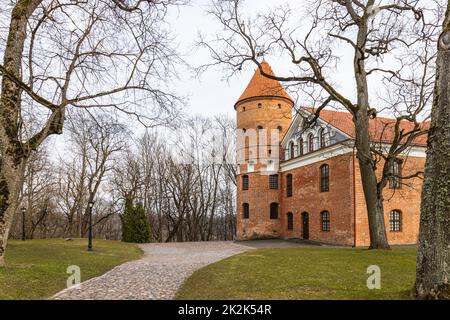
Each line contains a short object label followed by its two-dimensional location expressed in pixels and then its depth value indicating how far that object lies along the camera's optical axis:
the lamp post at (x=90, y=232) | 16.86
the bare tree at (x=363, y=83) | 14.38
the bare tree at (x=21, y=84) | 9.24
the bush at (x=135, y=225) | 27.73
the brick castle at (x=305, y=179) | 21.33
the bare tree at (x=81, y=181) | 31.23
